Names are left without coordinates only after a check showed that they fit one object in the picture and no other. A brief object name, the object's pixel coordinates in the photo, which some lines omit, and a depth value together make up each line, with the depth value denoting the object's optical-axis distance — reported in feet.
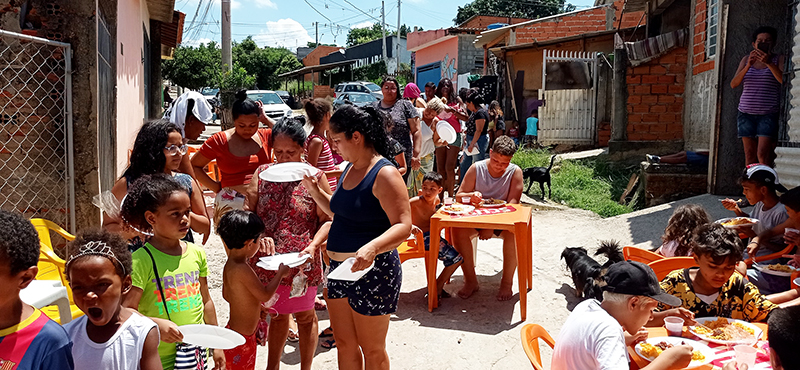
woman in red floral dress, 11.09
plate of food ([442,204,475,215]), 16.70
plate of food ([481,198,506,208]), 17.47
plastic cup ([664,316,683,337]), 8.85
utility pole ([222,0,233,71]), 58.95
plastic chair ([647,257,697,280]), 12.53
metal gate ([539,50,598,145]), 45.09
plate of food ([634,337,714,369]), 8.05
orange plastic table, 15.56
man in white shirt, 7.38
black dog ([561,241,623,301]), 15.49
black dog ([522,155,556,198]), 31.17
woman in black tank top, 9.32
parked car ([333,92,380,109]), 74.79
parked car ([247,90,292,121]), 66.59
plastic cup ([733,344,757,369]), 7.94
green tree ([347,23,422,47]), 216.74
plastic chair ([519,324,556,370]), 8.13
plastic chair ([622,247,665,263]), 13.32
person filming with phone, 20.80
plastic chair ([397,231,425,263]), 17.22
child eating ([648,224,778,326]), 9.70
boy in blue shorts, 17.22
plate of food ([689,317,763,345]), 8.67
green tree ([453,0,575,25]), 165.58
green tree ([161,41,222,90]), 86.89
